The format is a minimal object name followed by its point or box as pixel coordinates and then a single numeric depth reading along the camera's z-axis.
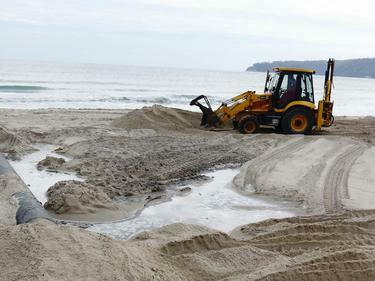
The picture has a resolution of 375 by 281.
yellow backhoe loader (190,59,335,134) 13.52
